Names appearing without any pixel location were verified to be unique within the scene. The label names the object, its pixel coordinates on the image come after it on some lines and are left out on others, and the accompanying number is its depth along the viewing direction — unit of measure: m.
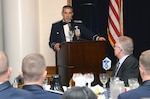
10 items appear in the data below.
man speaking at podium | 9.92
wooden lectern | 9.06
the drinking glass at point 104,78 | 6.61
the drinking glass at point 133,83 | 6.14
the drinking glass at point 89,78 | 6.59
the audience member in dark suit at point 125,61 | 6.74
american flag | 11.88
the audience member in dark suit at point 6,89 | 4.30
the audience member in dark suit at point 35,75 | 4.60
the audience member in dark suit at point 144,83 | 4.55
